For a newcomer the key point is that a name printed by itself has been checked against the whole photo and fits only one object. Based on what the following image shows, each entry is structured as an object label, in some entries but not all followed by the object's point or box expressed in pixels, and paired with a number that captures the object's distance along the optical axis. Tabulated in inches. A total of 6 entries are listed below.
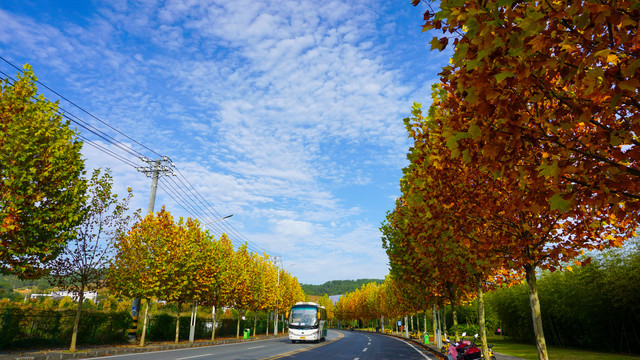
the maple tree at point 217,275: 1116.4
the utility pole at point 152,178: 896.3
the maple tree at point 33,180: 507.2
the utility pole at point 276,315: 1896.4
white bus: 1195.3
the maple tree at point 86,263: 646.5
